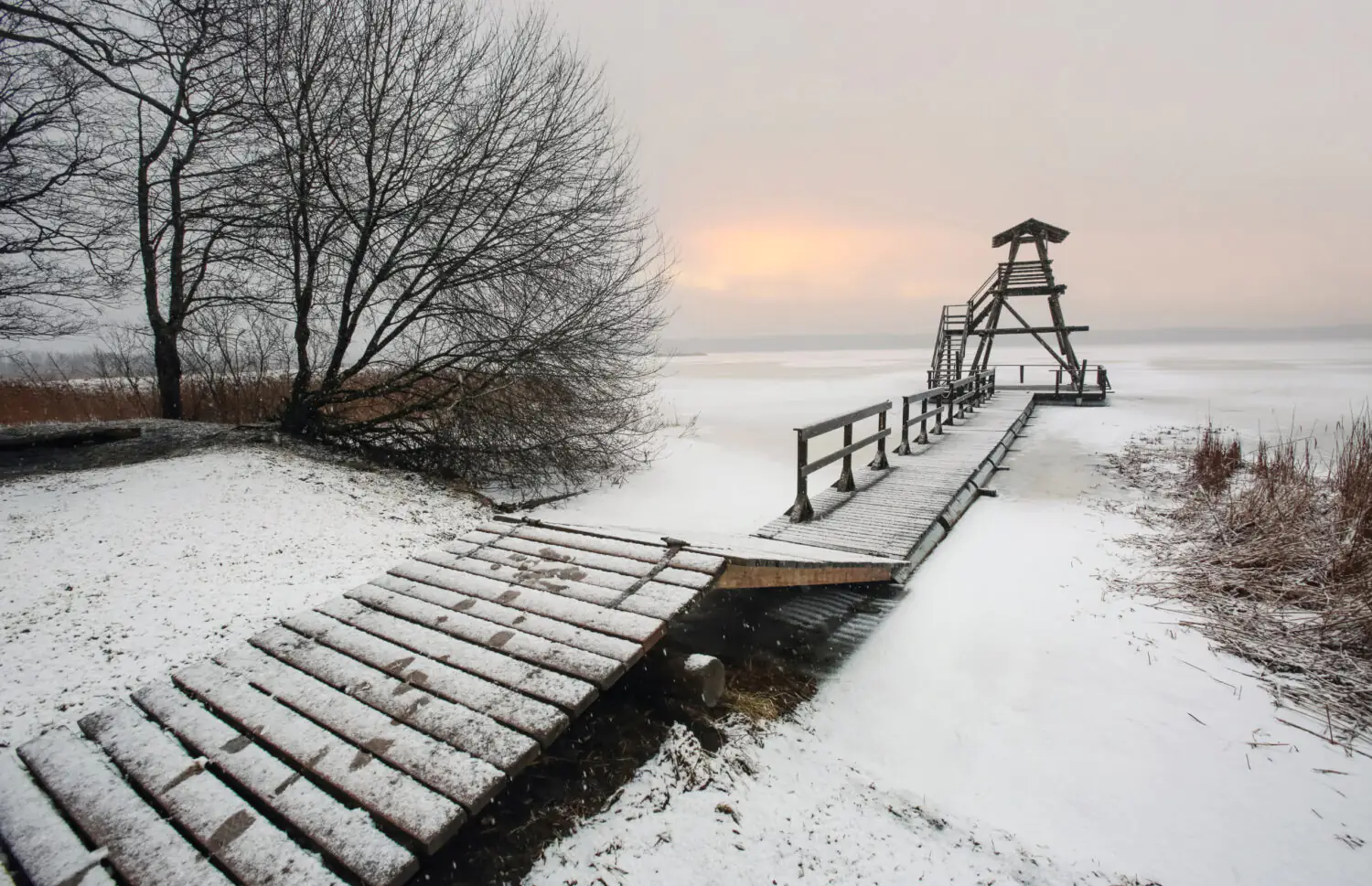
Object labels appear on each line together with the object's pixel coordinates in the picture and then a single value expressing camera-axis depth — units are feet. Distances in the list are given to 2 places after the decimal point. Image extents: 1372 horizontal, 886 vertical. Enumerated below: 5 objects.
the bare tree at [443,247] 25.71
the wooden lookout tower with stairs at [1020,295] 64.99
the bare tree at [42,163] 23.84
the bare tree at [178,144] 21.44
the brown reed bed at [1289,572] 12.22
